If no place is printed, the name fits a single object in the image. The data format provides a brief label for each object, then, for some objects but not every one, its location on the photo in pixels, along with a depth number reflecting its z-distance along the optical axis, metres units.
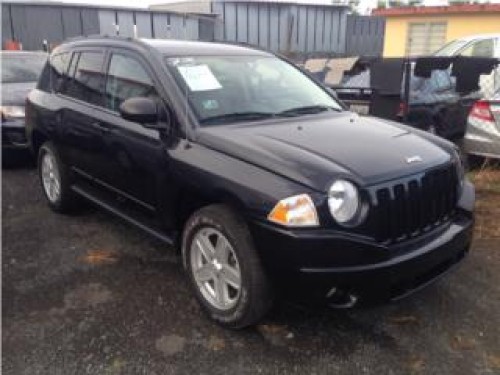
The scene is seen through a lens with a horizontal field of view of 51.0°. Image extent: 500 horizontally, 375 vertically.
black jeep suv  2.82
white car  9.76
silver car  5.91
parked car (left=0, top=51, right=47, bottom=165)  7.06
